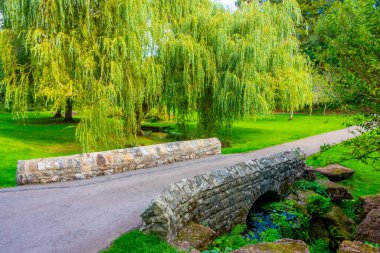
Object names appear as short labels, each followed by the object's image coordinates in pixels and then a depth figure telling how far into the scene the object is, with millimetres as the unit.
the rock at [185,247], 4863
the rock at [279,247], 4310
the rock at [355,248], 4257
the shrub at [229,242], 5590
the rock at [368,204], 8859
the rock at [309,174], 11609
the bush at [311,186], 10641
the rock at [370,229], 6922
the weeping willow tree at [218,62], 15414
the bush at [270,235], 7391
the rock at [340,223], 8141
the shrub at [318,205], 8875
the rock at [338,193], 10511
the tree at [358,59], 7264
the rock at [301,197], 9576
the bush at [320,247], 7573
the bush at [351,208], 9391
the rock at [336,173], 12258
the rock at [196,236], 5238
